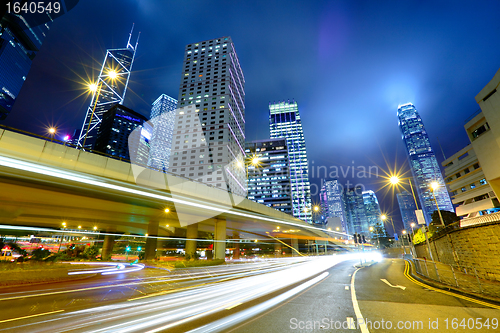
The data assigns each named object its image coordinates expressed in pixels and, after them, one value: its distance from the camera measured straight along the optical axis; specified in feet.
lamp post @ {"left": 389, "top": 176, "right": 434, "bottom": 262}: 64.31
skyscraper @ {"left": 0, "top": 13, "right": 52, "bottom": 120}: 402.93
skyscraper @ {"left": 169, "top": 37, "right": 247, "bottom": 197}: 353.10
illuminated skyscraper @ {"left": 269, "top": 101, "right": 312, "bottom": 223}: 615.57
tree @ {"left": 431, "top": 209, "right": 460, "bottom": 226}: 250.10
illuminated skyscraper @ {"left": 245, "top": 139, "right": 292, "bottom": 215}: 491.31
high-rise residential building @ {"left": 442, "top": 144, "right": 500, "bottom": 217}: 188.22
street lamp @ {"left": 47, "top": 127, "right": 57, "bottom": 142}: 83.58
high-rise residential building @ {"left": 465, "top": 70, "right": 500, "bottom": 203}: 89.19
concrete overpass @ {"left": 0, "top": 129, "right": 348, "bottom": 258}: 50.21
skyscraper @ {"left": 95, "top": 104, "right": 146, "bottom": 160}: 535.60
